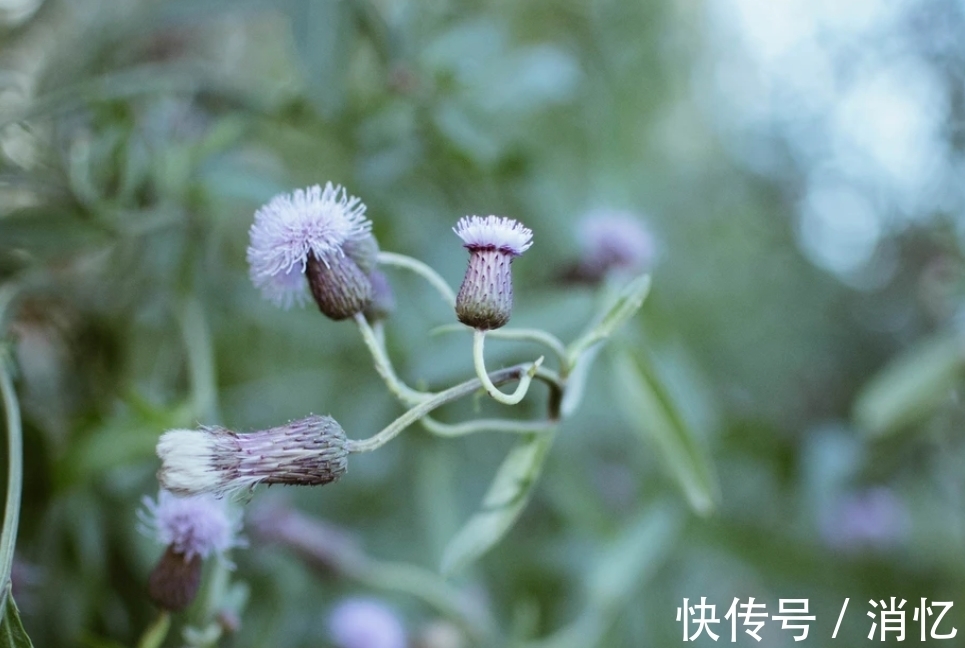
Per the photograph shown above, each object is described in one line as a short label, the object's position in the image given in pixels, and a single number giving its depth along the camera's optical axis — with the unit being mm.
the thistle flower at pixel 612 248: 431
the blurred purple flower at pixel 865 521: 582
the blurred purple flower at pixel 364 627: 387
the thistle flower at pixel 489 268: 295
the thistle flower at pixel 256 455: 283
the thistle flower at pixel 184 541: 326
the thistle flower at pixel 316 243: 307
